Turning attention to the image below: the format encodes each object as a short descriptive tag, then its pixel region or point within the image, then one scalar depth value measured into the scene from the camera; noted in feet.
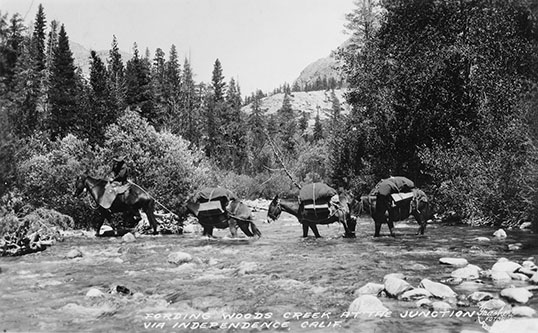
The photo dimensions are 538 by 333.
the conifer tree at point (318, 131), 417.69
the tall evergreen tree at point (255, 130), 285.88
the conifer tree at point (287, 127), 298.19
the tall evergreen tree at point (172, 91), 226.95
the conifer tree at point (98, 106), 119.75
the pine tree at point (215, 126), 249.14
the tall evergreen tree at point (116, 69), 184.80
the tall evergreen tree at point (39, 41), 249.61
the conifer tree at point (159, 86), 212.23
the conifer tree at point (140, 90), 191.01
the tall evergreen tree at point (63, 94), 179.63
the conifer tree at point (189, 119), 225.35
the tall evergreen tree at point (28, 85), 158.92
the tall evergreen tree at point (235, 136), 243.19
